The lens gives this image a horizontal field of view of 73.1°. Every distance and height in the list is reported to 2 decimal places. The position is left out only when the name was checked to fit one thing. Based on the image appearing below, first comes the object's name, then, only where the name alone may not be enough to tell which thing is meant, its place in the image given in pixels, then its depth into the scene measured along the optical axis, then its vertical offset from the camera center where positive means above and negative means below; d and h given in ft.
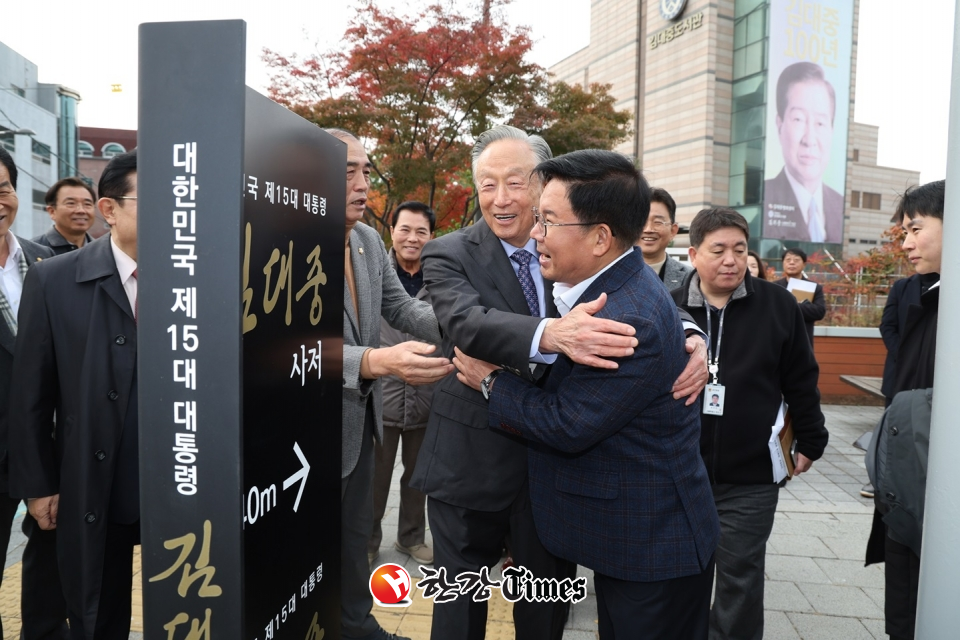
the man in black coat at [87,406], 6.52 -1.23
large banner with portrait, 91.20 +27.67
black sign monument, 3.59 -0.21
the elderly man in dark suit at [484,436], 7.02 -1.51
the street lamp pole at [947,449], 4.71 -1.00
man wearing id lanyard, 8.74 -1.16
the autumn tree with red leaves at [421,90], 30.53 +10.07
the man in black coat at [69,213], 14.05 +1.60
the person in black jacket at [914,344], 7.79 -0.39
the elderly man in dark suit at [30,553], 7.91 -3.40
